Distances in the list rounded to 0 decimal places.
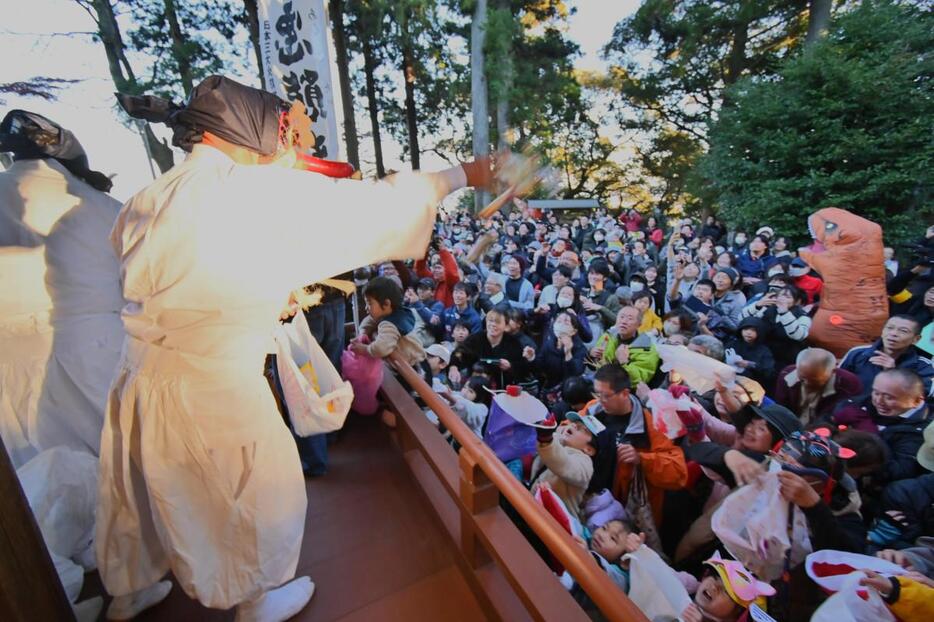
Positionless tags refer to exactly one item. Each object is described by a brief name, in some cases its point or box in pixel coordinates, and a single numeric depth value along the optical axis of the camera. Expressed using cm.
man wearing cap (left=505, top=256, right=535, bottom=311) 606
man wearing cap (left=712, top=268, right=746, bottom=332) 507
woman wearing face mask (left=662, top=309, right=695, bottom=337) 431
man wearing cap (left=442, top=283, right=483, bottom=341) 484
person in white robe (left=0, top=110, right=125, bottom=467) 166
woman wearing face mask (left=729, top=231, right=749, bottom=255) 914
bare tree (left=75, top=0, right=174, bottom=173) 1050
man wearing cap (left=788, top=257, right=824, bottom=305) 541
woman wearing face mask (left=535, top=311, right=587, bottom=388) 408
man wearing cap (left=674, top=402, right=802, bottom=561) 215
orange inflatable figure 405
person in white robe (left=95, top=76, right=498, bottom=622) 105
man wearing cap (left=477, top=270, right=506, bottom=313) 561
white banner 461
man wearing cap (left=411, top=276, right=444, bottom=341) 509
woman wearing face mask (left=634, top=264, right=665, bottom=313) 637
